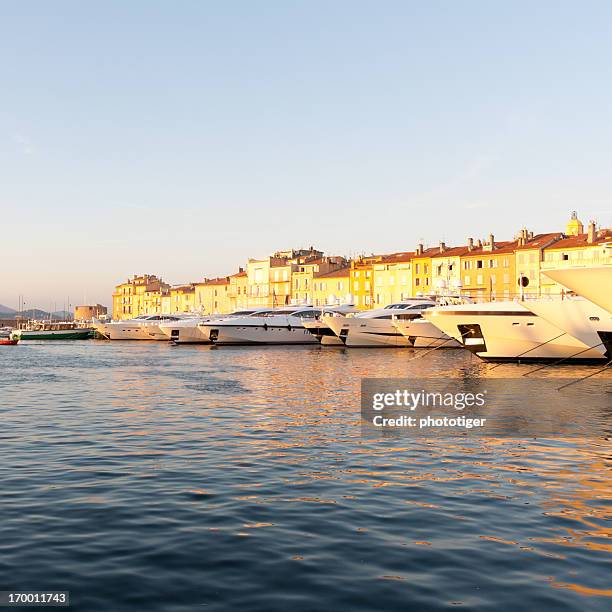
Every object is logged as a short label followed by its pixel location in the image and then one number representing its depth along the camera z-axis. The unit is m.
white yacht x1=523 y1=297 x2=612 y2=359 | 35.31
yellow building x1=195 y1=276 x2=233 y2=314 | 151.25
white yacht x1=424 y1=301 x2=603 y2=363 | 38.19
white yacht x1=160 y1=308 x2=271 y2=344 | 77.69
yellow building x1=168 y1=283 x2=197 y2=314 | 163.02
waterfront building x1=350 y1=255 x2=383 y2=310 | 116.00
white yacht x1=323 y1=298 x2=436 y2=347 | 64.56
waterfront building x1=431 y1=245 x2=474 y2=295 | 102.44
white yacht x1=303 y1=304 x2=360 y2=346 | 68.25
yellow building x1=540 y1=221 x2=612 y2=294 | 86.88
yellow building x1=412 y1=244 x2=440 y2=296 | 106.12
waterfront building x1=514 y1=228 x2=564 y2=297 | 92.59
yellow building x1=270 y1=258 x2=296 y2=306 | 131.00
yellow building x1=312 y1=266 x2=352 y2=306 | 120.19
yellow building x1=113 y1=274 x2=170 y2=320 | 181.75
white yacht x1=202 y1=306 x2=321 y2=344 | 72.56
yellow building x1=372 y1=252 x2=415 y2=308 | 109.53
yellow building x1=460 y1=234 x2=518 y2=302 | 96.94
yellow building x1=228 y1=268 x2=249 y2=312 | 143.50
